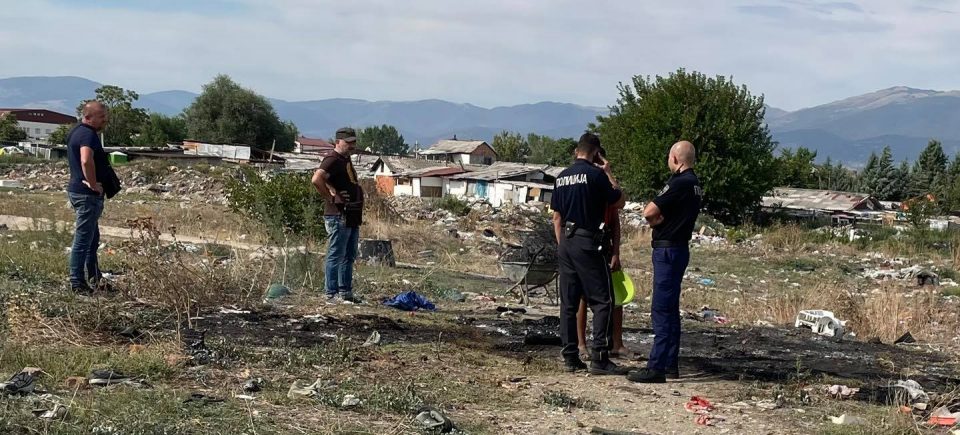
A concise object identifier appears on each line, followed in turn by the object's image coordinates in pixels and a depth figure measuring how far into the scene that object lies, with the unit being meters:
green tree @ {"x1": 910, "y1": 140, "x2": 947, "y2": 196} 74.62
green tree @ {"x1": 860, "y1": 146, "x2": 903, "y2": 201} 75.75
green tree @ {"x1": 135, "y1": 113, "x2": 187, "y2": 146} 85.00
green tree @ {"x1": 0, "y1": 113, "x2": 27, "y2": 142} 79.44
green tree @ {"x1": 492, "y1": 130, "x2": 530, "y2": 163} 118.81
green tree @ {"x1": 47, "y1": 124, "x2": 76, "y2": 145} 83.19
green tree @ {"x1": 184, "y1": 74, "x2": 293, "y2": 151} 83.50
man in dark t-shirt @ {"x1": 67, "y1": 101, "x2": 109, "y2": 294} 7.74
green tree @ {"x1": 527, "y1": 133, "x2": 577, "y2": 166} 91.50
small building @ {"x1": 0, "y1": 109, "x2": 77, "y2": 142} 136.75
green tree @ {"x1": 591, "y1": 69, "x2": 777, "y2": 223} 39.12
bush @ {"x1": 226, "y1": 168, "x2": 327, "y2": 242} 15.98
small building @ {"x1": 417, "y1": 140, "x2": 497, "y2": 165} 116.06
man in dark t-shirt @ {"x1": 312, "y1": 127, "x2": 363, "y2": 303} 8.59
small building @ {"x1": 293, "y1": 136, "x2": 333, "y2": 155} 147.39
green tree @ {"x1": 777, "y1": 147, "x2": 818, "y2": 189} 65.55
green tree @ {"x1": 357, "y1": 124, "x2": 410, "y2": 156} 166.50
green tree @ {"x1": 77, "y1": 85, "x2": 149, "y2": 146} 80.92
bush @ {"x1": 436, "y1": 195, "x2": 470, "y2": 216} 37.69
